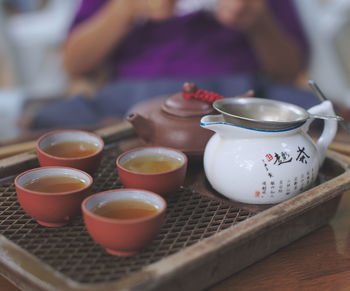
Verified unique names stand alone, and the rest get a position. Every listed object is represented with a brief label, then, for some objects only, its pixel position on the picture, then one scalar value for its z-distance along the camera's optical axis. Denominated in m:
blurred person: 1.53
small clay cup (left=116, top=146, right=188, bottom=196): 0.64
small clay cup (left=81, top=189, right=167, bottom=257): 0.52
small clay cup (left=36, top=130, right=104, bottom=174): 0.70
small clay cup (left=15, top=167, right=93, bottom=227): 0.58
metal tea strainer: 0.69
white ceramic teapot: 0.65
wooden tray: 0.49
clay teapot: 0.78
